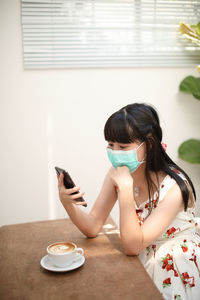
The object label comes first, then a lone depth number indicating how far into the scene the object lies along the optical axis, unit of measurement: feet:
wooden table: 3.38
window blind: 9.08
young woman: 4.52
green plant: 9.14
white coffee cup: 3.84
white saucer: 3.78
